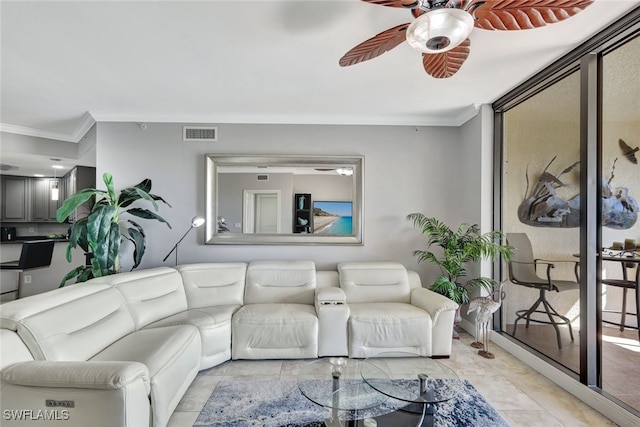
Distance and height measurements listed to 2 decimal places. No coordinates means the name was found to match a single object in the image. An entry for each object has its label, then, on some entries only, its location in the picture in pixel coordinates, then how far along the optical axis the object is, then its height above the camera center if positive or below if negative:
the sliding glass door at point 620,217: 1.90 +0.01
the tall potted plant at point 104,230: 2.71 -0.19
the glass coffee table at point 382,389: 1.49 -1.06
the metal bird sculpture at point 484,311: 2.67 -0.93
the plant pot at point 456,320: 3.01 -1.15
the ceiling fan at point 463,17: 1.26 +0.98
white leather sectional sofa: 1.32 -0.90
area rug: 1.79 -1.37
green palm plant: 2.89 -0.38
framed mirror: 3.51 +0.19
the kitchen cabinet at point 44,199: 5.42 +0.25
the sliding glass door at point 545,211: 2.34 +0.06
